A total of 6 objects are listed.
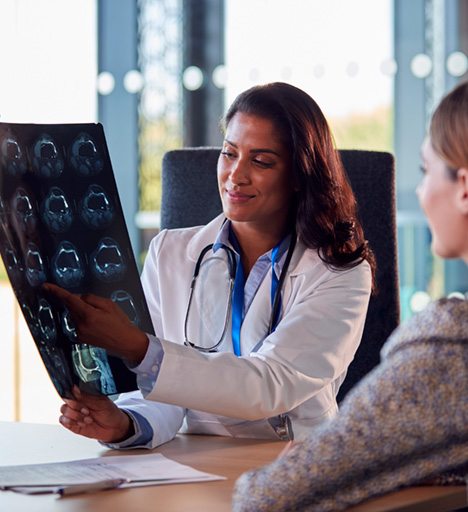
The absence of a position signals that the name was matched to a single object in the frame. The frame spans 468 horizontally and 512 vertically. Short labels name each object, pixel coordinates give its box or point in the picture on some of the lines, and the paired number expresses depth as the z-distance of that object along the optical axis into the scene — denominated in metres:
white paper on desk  1.83
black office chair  2.50
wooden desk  1.75
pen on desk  1.79
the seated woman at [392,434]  1.63
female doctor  2.12
